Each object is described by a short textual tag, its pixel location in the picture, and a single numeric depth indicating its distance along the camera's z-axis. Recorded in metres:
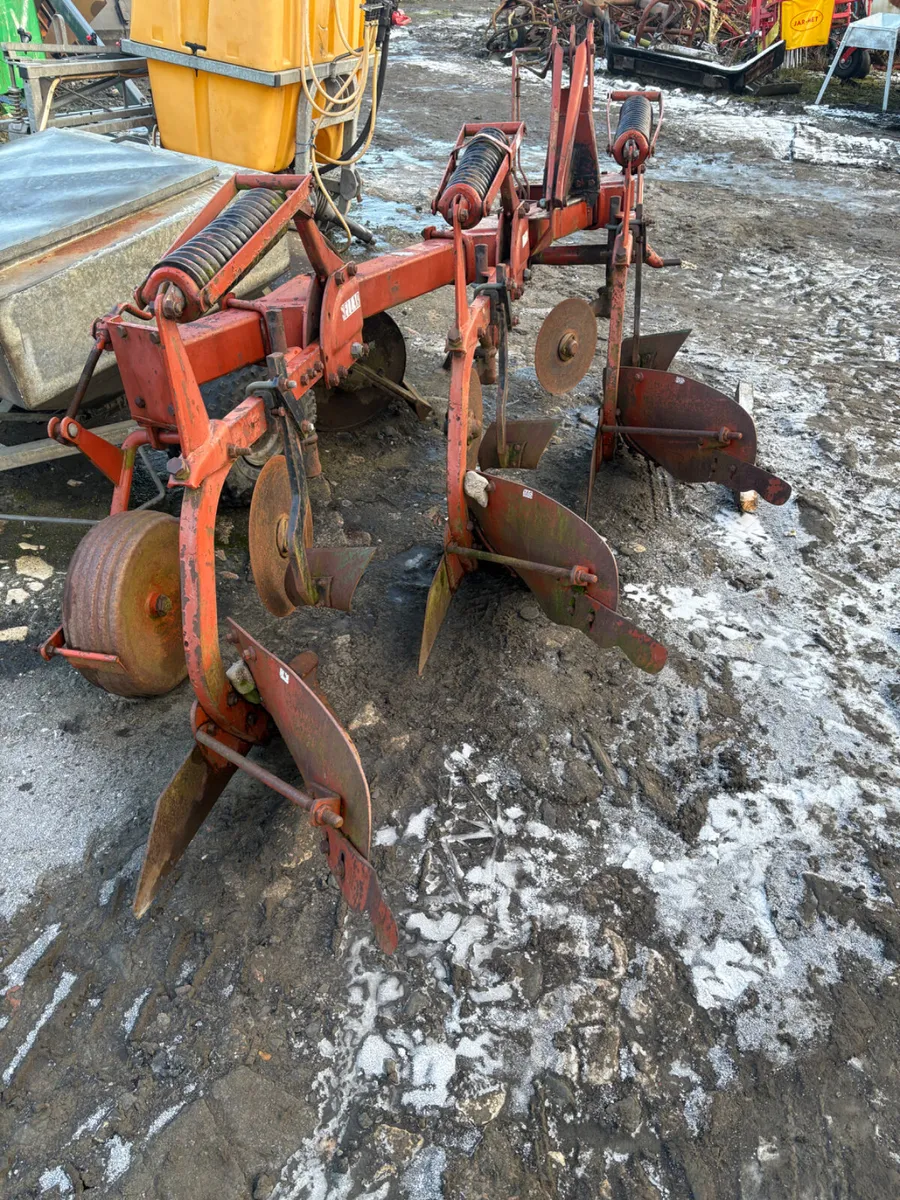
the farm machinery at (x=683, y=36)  12.55
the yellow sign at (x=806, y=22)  12.00
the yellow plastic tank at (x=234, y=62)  5.00
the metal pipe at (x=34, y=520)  3.50
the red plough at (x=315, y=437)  2.40
